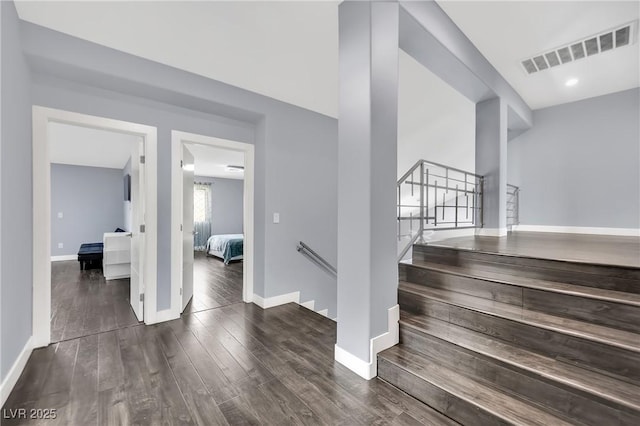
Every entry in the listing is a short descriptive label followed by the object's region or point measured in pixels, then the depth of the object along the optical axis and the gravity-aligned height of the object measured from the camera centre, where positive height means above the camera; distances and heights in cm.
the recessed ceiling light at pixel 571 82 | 380 +190
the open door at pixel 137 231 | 288 -21
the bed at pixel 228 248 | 646 -87
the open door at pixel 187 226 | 319 -18
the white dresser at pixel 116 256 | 477 -80
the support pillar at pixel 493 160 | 375 +76
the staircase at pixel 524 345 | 128 -79
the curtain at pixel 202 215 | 892 -9
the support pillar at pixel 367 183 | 183 +21
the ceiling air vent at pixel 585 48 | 276 +186
